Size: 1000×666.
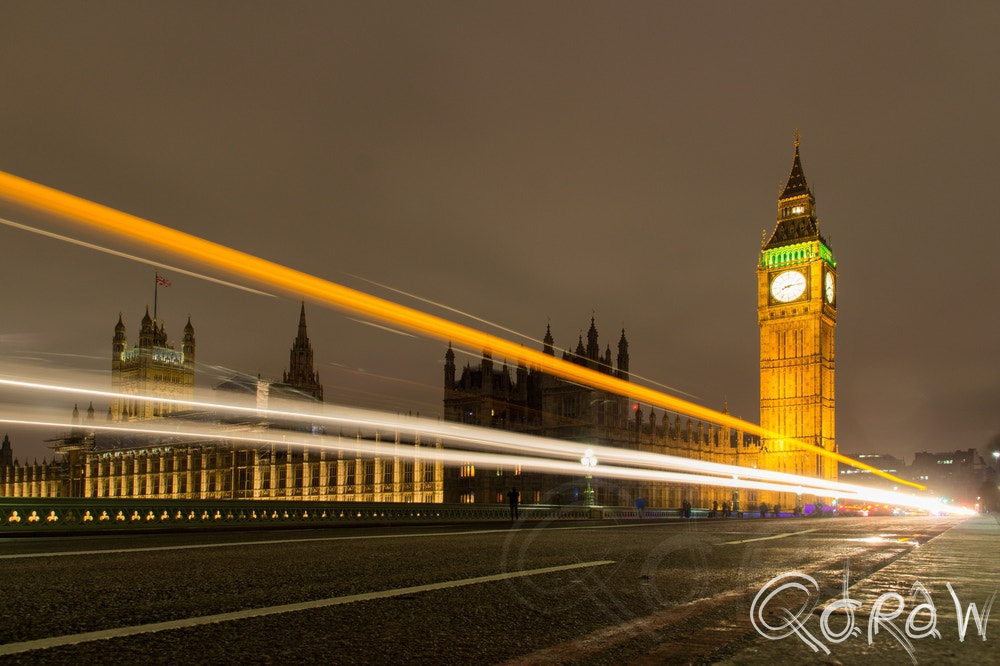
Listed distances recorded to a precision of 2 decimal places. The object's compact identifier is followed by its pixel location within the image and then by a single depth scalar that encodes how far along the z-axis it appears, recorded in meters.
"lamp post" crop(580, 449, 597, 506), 35.91
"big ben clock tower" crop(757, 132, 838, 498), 98.25
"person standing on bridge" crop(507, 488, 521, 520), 31.94
